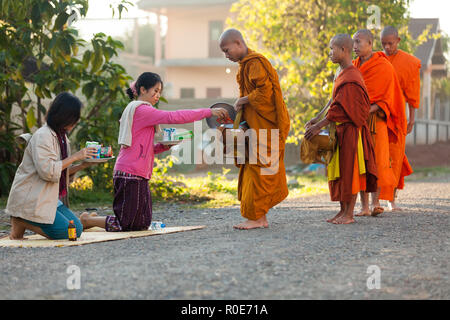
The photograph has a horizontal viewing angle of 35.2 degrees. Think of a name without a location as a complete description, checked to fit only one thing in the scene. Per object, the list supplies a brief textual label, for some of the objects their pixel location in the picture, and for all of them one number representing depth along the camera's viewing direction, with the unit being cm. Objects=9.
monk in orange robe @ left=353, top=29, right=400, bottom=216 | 769
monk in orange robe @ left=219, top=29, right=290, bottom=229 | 653
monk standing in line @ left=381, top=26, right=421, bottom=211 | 866
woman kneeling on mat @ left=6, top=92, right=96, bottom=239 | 588
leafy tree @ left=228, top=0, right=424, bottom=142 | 1498
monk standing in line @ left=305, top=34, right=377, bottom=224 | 698
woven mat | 584
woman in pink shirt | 643
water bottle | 685
